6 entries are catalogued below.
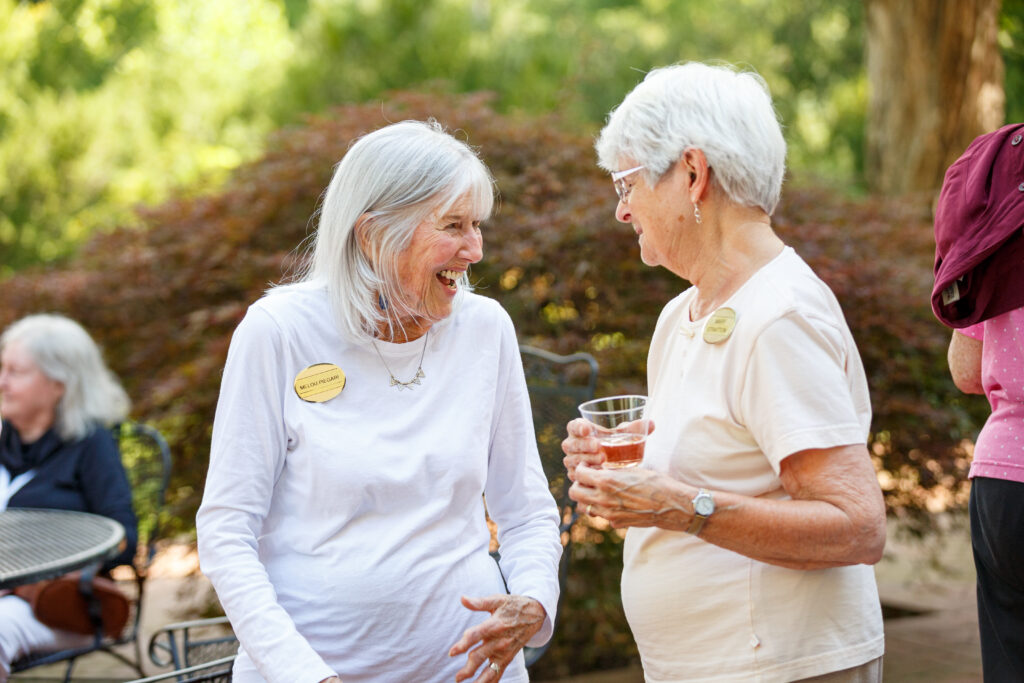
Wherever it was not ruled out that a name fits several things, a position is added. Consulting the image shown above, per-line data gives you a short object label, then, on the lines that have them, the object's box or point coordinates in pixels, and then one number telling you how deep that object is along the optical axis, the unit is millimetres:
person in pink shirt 1968
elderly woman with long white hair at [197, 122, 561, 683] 1927
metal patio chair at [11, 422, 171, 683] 3898
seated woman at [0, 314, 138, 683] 3715
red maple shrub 4242
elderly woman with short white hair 1717
